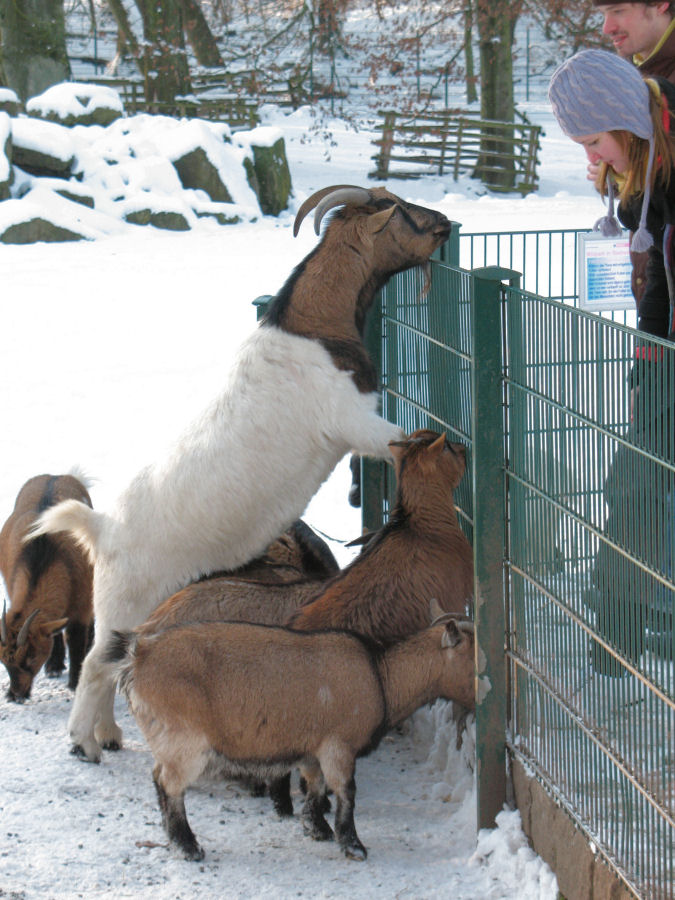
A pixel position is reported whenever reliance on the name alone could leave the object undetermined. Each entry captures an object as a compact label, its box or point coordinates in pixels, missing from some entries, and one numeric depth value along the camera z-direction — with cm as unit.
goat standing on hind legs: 505
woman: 312
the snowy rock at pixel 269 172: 2289
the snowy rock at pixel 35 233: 1841
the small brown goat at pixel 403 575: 472
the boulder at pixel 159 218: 2045
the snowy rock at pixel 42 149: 2039
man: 478
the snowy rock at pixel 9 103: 2212
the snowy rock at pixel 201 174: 2183
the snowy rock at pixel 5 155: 1938
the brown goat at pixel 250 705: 417
